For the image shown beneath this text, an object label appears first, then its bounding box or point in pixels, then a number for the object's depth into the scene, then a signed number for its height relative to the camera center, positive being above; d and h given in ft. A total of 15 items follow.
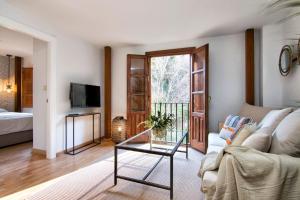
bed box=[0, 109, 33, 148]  11.73 -2.01
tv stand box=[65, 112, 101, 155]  10.78 -3.17
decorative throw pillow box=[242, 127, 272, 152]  4.35 -1.05
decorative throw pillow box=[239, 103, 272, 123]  7.86 -0.55
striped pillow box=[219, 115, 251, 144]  7.70 -1.11
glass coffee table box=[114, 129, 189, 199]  5.92 -2.91
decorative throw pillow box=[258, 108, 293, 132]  5.72 -0.62
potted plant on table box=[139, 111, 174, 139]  8.58 -1.16
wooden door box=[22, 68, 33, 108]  17.88 +1.37
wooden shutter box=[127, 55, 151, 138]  13.20 +0.64
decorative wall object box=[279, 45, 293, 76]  7.75 +1.89
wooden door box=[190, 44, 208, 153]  10.25 +0.02
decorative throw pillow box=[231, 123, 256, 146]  5.04 -1.04
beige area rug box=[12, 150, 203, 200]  6.13 -3.33
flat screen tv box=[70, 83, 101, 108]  10.95 +0.33
